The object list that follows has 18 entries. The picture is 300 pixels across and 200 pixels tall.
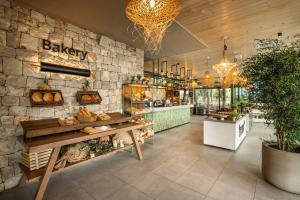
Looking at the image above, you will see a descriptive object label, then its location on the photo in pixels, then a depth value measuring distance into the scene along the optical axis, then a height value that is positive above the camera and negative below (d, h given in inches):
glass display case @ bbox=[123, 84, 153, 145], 176.2 -8.8
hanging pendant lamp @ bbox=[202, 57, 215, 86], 290.8 +41.4
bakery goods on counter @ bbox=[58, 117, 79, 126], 103.1 -17.8
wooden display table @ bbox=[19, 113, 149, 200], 79.5 -25.8
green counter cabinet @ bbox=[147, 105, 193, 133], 232.8 -34.2
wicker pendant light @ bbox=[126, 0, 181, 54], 72.2 +44.2
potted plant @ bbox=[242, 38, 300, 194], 86.2 -1.9
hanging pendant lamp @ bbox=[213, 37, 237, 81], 167.9 +37.3
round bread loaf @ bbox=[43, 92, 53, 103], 111.0 -0.3
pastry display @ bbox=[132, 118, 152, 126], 175.0 -29.4
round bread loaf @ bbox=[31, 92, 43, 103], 105.9 -0.3
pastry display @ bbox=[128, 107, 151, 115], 174.4 -16.8
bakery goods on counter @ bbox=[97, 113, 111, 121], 123.5 -17.1
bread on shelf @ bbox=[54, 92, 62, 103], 115.6 -0.2
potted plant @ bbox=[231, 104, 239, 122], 166.3 -19.4
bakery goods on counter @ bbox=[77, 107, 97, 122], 112.7 -14.8
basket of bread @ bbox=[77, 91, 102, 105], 132.4 -0.1
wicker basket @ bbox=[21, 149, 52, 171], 89.7 -39.8
